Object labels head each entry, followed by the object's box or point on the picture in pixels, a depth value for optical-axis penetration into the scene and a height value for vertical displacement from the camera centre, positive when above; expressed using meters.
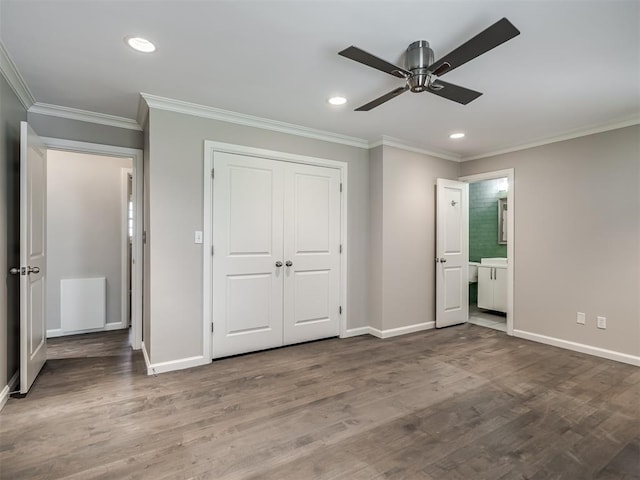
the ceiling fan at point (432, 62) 1.59 +0.97
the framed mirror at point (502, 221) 5.71 +0.32
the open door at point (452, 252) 4.53 -0.17
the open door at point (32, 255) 2.46 -0.12
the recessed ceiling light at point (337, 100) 2.90 +1.22
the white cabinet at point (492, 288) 5.13 -0.75
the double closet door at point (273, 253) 3.30 -0.14
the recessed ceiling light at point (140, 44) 2.04 +1.22
